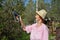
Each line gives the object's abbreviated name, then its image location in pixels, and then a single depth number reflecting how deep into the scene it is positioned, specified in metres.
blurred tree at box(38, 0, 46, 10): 8.57
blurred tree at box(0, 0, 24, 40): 3.40
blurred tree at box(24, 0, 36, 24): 7.43
